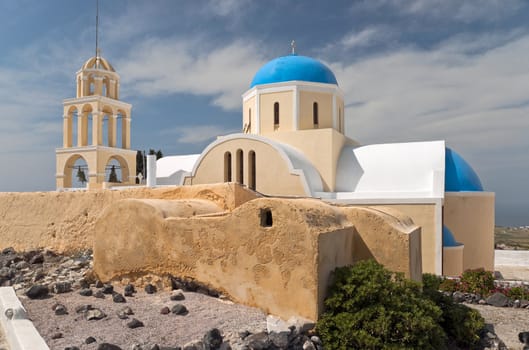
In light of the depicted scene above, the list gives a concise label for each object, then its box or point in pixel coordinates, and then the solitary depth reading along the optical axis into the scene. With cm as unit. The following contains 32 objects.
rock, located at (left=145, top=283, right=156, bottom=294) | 591
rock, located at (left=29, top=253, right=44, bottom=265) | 875
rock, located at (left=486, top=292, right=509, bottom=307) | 821
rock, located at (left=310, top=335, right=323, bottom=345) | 471
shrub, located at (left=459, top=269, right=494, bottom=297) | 860
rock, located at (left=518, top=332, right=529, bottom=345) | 629
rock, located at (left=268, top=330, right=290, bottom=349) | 438
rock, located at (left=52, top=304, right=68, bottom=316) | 496
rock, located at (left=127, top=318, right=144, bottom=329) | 461
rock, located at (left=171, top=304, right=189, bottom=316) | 506
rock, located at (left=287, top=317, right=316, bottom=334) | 475
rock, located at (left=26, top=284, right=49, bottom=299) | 562
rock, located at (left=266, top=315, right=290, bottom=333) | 462
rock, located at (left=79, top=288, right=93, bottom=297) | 582
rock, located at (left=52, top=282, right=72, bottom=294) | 595
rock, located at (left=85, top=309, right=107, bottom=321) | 484
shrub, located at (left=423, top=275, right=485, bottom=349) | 619
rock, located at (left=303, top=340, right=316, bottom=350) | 457
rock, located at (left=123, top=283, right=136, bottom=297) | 586
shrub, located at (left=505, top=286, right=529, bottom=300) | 834
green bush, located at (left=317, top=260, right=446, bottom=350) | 468
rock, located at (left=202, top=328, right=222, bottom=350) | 420
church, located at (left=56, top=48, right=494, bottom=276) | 1112
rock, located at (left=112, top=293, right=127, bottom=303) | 552
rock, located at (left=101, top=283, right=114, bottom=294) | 595
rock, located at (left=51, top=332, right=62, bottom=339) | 428
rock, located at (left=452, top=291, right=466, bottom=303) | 827
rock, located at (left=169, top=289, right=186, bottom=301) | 549
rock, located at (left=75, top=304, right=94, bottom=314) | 502
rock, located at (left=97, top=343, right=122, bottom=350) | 391
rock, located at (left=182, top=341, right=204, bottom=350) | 410
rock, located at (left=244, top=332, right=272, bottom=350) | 429
